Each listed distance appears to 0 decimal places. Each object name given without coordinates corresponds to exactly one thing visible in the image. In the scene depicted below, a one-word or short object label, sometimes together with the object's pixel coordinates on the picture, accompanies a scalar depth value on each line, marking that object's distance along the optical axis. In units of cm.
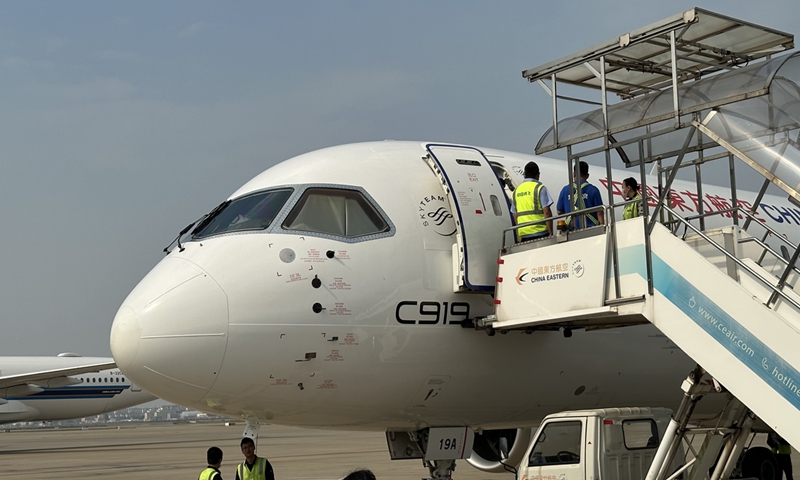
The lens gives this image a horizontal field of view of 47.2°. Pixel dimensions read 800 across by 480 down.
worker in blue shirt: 1094
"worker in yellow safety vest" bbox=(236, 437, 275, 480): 999
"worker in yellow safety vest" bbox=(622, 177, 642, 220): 1166
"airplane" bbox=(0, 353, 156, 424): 4047
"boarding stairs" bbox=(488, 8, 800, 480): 824
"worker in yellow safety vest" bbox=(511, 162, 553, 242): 1070
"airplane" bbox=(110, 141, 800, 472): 948
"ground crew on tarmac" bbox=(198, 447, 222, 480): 966
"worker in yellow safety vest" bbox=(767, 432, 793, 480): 1386
